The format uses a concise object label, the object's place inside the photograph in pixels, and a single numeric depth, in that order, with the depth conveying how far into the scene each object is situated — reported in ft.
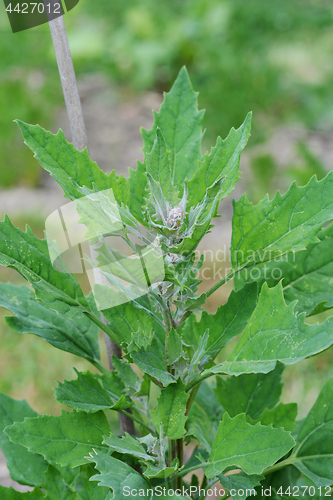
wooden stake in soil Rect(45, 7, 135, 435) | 3.03
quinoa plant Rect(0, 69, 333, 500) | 2.83
